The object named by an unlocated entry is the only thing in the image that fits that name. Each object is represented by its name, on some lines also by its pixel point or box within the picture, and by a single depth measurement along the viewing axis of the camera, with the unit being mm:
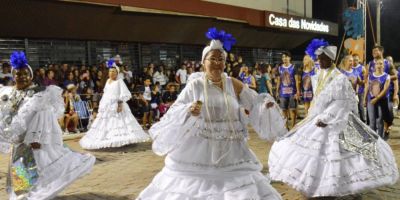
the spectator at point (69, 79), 13314
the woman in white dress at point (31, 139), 5586
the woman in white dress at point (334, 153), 5418
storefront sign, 23277
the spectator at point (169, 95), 15156
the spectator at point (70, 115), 12784
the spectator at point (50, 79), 12870
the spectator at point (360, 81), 11735
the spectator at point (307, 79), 11402
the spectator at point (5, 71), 12356
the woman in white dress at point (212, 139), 4324
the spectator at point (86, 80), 14071
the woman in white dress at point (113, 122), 10126
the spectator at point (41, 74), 12985
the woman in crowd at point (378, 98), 9188
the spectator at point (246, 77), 14699
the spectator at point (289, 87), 12102
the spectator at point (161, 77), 16400
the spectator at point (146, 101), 14062
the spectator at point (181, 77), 16877
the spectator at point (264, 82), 15828
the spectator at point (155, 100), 14641
